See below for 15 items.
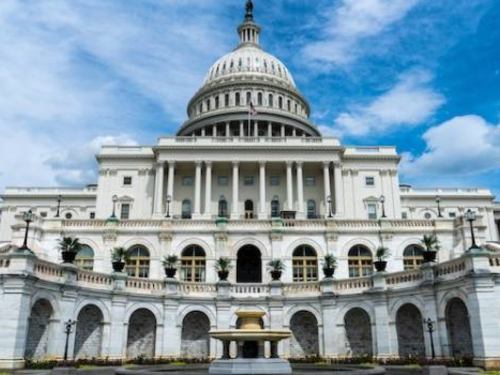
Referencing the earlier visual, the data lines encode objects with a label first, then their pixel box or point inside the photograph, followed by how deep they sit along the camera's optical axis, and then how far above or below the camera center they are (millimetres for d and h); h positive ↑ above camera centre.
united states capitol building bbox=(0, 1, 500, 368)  31672 +7680
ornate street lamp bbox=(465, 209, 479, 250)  32597 +7841
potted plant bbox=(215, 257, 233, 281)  40719 +5180
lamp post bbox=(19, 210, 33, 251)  30202 +7660
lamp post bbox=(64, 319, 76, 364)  30516 +346
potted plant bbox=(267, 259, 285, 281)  40969 +5319
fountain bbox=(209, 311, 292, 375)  22328 -636
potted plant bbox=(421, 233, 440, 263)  33812 +5373
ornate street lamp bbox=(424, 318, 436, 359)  31462 +411
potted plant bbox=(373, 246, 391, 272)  37969 +5343
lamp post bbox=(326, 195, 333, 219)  73844 +19859
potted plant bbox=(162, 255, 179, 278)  40034 +5547
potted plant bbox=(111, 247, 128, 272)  38031 +6144
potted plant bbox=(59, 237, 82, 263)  34641 +6091
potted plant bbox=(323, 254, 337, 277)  40000 +5467
